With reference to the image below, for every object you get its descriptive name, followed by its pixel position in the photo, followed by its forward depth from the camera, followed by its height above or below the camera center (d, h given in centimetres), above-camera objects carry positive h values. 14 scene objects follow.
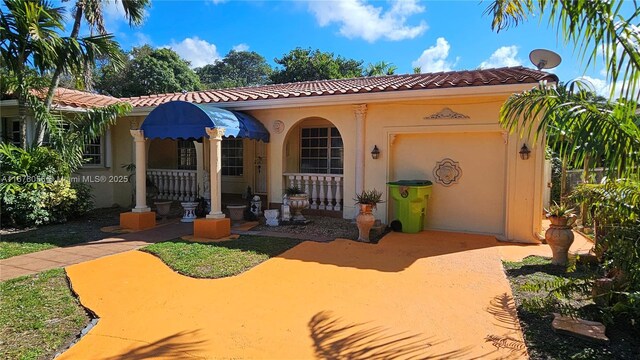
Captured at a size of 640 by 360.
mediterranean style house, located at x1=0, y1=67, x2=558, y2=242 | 819 +67
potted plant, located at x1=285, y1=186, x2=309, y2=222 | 977 -89
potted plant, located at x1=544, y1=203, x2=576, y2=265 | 619 -107
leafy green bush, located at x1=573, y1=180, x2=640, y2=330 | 365 -72
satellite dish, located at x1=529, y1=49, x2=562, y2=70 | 855 +249
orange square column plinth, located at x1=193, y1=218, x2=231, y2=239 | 829 -138
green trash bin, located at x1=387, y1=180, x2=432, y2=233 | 859 -77
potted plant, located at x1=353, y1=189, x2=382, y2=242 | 788 -102
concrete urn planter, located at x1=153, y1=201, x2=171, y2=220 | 1069 -121
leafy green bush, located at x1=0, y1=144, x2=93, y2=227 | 929 -57
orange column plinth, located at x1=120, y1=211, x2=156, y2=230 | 935 -136
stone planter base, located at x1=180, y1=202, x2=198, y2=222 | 1041 -125
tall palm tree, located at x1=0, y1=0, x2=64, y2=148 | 861 +287
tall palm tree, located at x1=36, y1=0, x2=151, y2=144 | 969 +440
